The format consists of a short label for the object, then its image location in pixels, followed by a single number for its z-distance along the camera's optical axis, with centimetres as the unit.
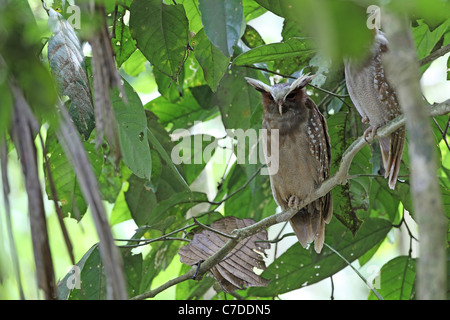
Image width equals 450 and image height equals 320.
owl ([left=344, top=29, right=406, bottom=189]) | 257
